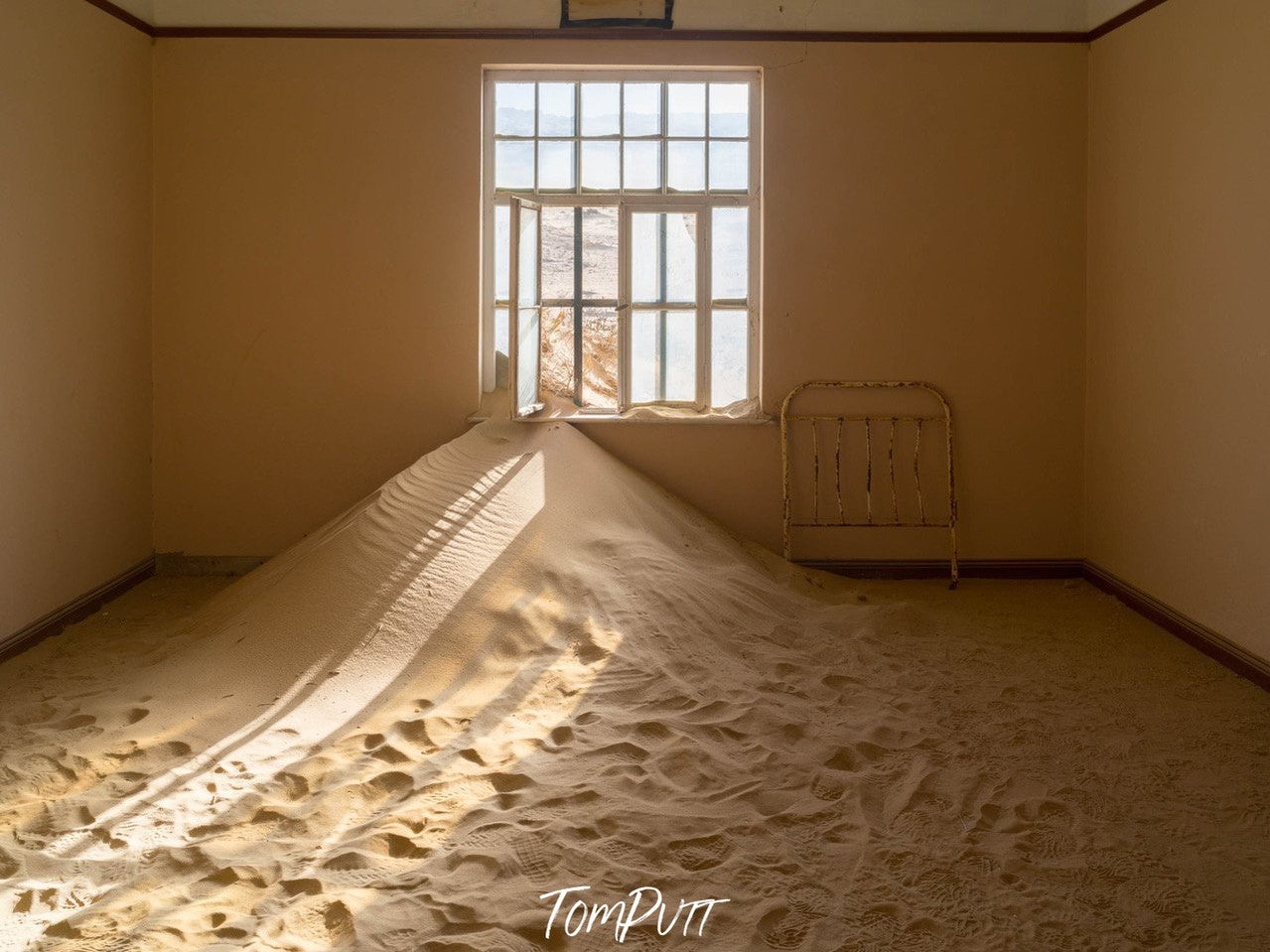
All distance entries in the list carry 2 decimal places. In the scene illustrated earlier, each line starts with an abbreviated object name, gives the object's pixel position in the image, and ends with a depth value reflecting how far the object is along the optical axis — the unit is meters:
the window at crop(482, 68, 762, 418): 6.12
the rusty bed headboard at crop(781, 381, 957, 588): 6.07
